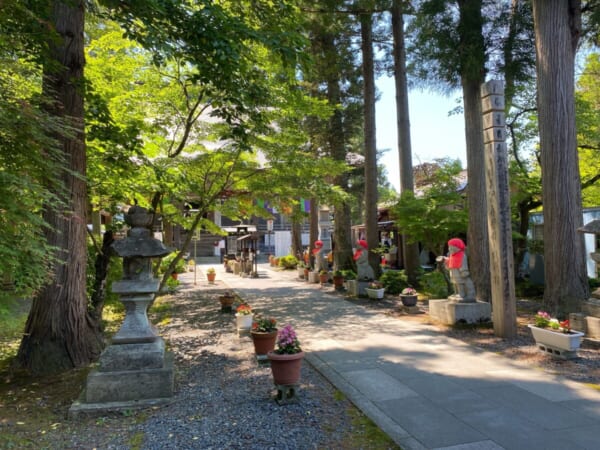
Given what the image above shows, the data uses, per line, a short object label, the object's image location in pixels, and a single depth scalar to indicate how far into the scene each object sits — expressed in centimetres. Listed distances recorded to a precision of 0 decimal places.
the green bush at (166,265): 1825
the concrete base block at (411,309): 1038
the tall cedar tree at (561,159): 822
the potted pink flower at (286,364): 458
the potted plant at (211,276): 1995
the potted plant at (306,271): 1984
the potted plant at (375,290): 1258
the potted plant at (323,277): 1780
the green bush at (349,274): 1604
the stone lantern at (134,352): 482
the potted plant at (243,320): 831
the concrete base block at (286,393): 461
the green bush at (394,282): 1366
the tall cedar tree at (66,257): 613
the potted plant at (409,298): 1041
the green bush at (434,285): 1114
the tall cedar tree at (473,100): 1011
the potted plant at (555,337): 583
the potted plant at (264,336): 626
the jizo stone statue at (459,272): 847
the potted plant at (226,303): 1141
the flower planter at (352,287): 1361
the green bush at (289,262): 2700
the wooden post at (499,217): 732
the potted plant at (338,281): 1528
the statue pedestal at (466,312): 851
